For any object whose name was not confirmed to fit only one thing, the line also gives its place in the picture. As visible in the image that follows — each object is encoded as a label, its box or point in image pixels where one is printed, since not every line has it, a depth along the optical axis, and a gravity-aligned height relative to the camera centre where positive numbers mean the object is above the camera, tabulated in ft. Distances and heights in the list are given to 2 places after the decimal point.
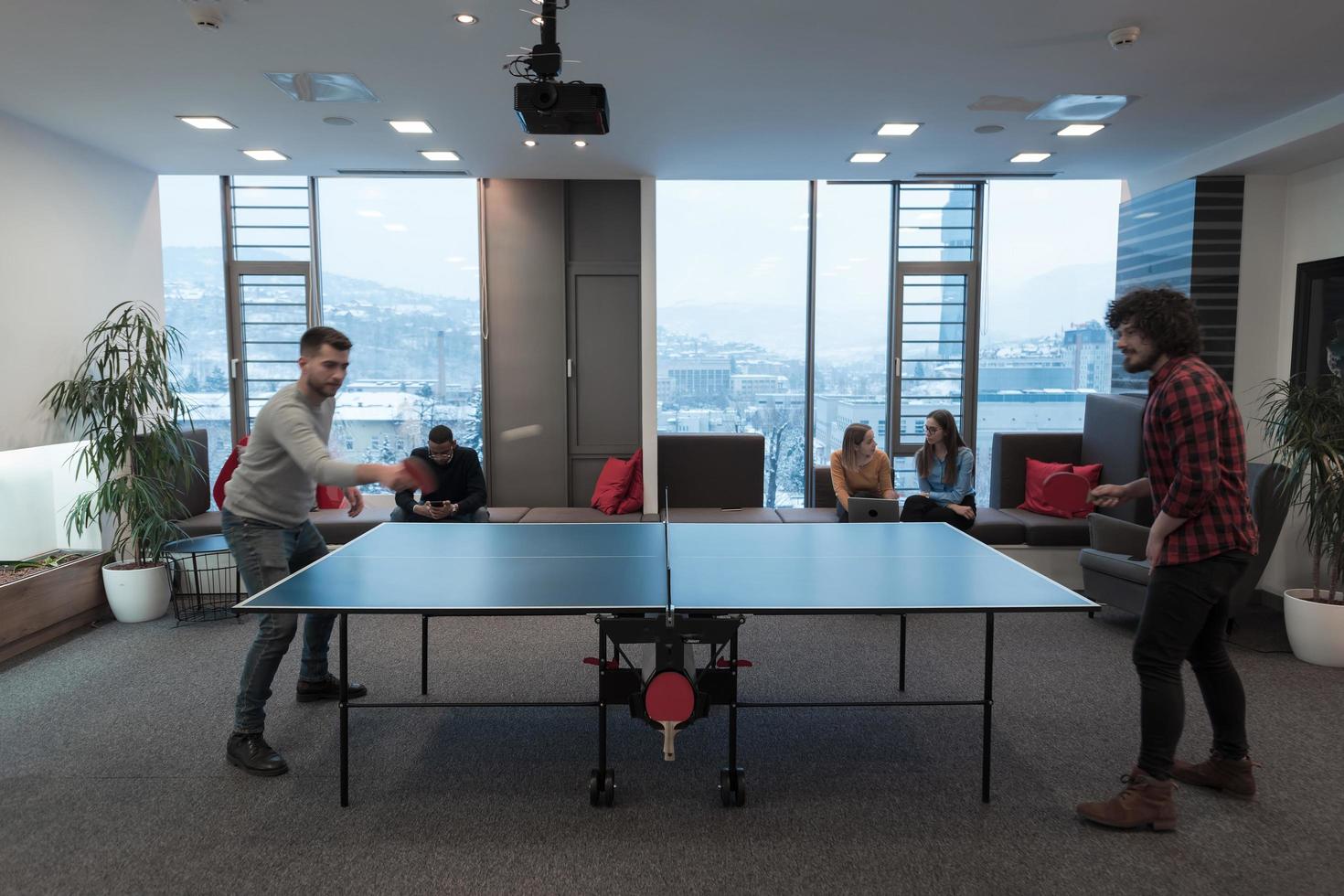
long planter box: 14.57 -4.22
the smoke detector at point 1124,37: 11.43 +4.60
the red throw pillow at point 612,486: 20.59 -2.68
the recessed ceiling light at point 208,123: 15.64 +4.59
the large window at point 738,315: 22.26 +1.62
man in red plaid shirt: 8.48 -1.49
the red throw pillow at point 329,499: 20.18 -2.95
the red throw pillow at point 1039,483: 20.04 -2.44
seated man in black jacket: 17.54 -2.44
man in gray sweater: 10.30 -1.60
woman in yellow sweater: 18.47 -1.98
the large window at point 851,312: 22.29 +1.73
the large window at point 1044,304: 22.40 +1.97
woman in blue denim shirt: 17.83 -1.95
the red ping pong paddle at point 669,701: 8.27 -3.14
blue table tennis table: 8.54 -2.29
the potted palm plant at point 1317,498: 14.14 -1.92
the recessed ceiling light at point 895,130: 16.30 +4.73
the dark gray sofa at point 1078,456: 18.74 -1.84
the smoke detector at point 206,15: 10.55 +4.47
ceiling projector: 10.88 +3.43
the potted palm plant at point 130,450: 16.25 -1.51
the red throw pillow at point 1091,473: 20.11 -2.17
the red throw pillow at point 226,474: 18.08 -2.16
